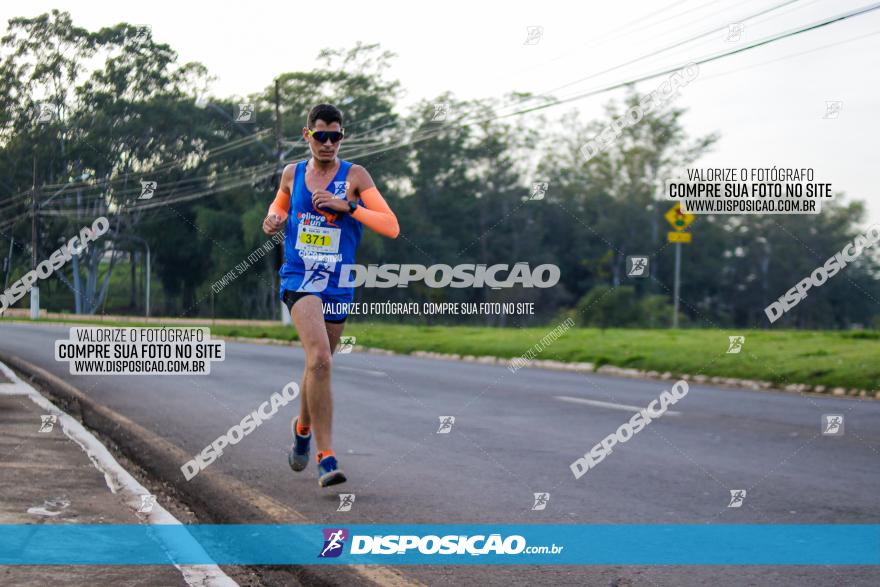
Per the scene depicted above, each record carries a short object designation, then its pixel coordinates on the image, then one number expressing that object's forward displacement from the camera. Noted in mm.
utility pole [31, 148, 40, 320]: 19219
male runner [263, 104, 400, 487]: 8328
